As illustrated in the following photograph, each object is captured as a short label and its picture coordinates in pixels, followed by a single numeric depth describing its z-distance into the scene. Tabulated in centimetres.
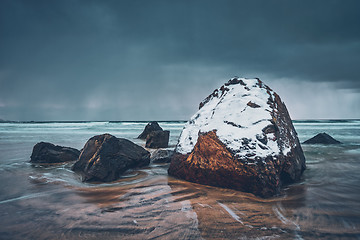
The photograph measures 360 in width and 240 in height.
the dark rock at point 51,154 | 483
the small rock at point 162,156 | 496
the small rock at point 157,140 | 775
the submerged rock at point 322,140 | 827
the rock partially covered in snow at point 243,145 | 272
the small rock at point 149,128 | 1131
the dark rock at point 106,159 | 344
